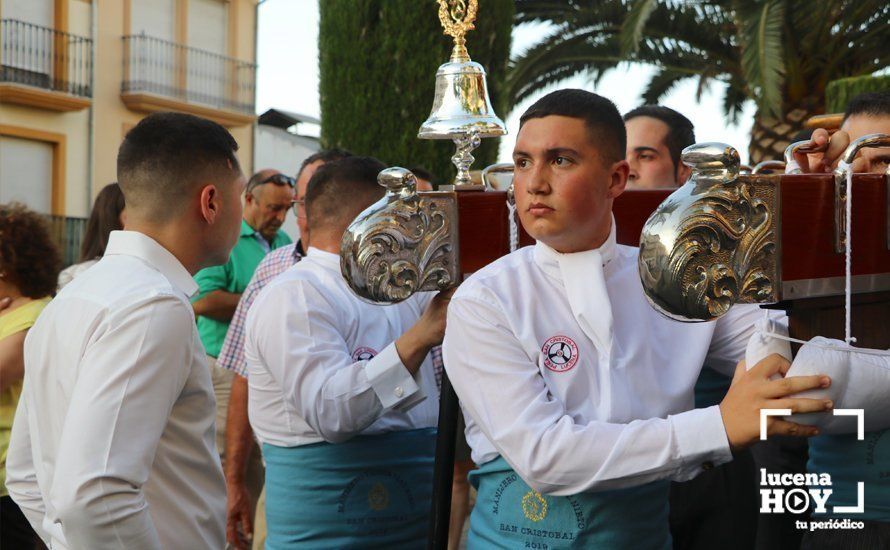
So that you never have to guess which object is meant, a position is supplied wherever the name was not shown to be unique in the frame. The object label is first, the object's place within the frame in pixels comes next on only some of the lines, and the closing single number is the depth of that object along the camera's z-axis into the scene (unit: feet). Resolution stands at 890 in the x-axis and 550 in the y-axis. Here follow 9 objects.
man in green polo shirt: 16.61
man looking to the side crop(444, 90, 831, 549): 6.66
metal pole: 8.10
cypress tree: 29.89
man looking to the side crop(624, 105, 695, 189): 12.42
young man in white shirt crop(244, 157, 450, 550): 9.26
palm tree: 28.14
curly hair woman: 11.15
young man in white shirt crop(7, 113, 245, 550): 6.23
